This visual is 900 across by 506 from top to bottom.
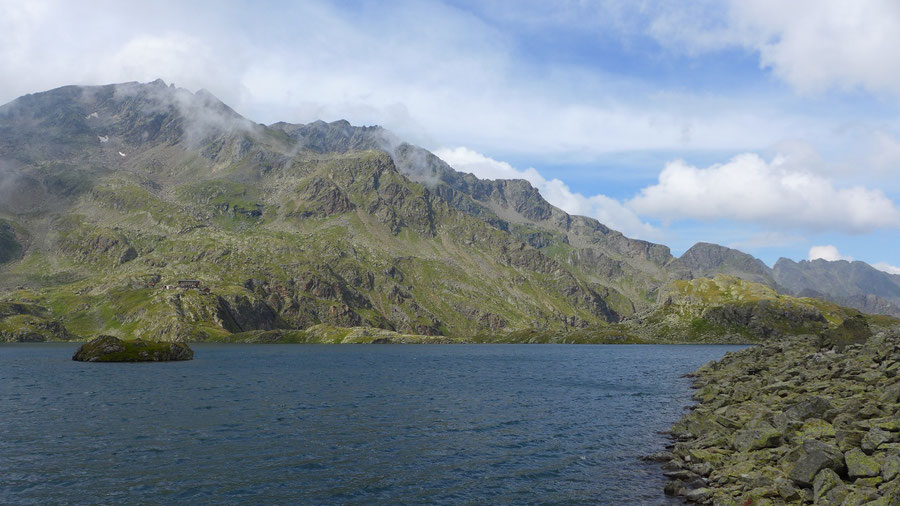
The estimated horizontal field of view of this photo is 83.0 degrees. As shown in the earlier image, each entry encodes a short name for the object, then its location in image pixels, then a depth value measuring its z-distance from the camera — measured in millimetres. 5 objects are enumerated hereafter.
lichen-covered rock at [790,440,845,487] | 29484
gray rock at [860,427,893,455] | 30784
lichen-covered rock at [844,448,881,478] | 27844
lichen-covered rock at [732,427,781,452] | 38375
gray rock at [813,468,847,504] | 26672
